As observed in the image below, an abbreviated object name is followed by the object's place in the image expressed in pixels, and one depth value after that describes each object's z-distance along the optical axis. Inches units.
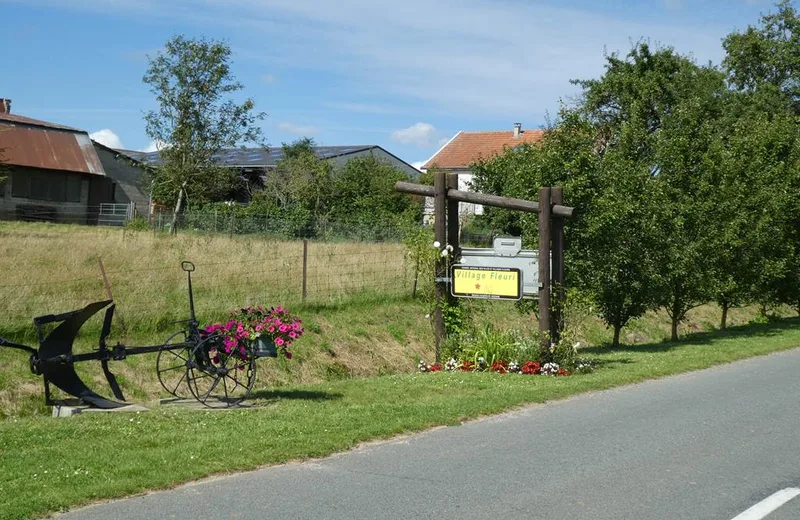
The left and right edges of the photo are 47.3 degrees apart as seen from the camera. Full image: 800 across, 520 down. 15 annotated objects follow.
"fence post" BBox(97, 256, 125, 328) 597.0
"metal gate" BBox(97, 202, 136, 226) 1710.1
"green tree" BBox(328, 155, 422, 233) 1747.0
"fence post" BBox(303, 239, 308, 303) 783.3
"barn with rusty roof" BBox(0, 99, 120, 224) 1692.9
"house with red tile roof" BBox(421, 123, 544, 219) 2760.8
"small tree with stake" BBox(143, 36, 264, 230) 1386.6
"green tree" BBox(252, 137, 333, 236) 1841.8
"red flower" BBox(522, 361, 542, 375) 572.7
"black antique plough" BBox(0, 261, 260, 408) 400.8
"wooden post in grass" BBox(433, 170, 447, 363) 610.2
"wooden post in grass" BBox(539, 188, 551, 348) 584.4
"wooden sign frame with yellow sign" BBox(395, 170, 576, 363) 587.5
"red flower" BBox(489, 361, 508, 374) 577.4
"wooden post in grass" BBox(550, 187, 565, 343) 606.5
